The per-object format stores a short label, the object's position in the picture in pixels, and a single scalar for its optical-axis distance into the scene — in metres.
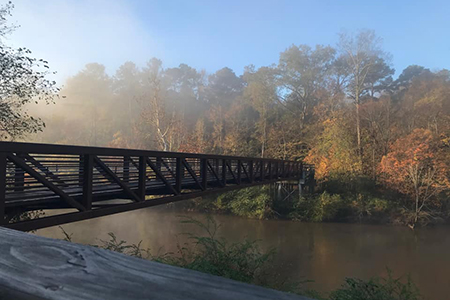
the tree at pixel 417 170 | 16.11
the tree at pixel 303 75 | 28.87
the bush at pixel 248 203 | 18.25
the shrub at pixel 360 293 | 4.05
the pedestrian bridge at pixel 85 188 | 4.05
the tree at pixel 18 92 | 8.00
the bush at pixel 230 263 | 4.47
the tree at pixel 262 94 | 26.06
